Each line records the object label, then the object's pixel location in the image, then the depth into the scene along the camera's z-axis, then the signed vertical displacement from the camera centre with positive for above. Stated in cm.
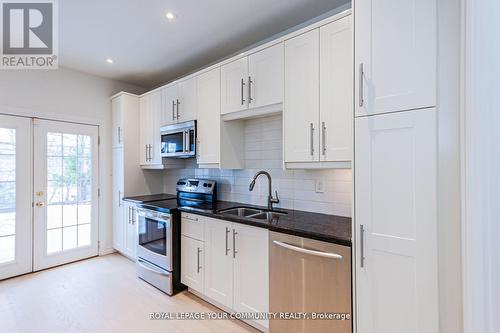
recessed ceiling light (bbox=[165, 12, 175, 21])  227 +139
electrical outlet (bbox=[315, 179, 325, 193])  230 -19
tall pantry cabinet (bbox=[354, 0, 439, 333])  123 +0
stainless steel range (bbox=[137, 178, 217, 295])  269 -75
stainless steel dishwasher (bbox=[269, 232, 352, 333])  154 -78
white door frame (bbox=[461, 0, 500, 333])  109 +4
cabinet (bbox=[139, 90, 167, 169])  351 +58
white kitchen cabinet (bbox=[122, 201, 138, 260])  343 -89
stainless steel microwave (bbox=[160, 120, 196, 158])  300 +34
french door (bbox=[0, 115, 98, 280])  306 -36
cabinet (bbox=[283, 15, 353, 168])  181 +54
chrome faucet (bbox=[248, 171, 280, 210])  256 -33
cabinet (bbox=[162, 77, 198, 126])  302 +83
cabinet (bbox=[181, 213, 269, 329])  201 -87
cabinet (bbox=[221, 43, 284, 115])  220 +81
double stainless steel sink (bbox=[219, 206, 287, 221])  247 -47
